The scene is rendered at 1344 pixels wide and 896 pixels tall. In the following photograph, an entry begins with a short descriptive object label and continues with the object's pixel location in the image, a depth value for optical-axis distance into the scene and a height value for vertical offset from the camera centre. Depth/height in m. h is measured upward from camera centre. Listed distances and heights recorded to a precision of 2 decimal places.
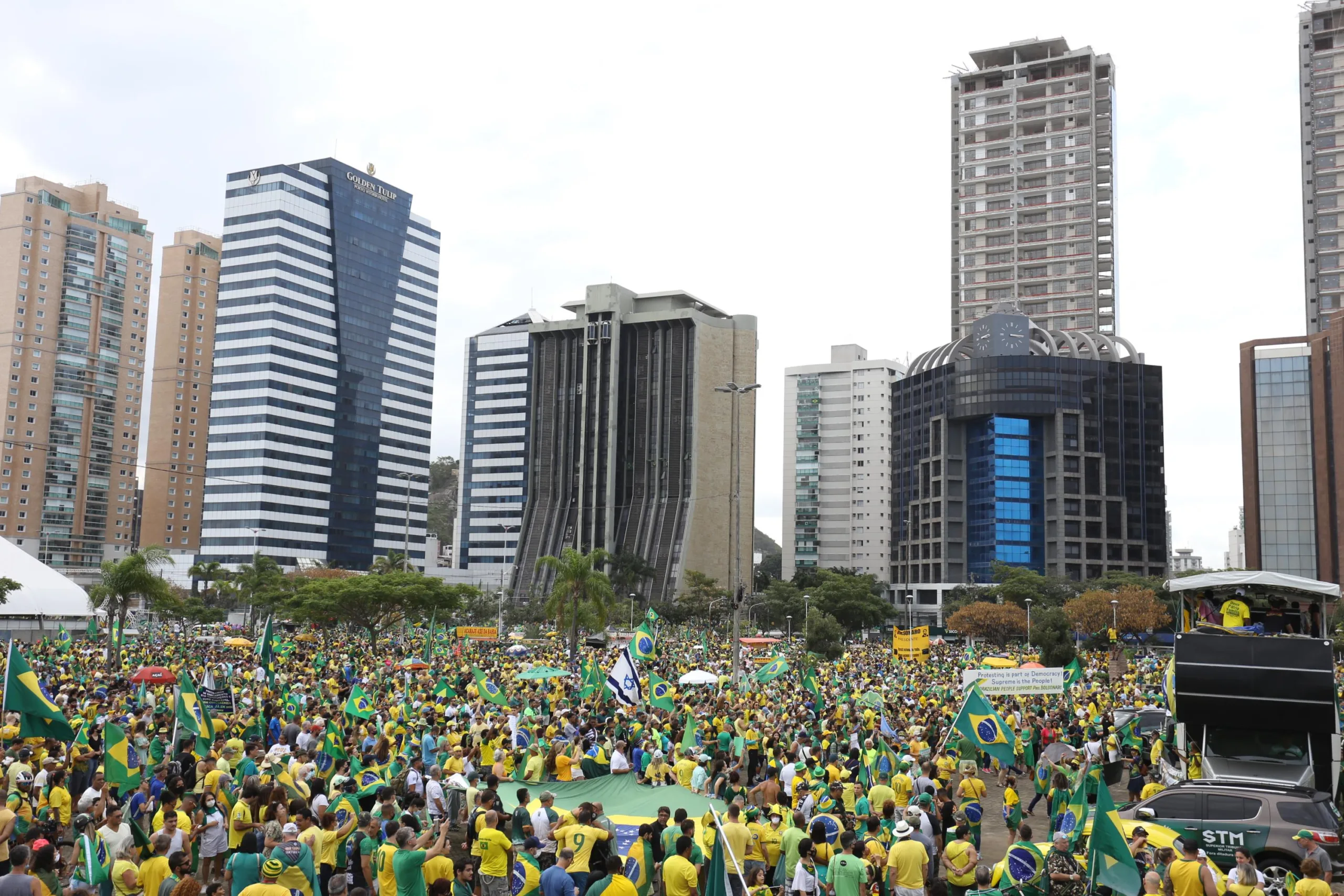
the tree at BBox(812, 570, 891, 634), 83.75 -3.14
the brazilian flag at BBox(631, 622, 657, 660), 27.10 -2.17
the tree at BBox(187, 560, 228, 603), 96.62 -2.08
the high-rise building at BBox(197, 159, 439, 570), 126.81 +22.68
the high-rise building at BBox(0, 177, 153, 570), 129.88 +22.36
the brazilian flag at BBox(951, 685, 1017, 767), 16.11 -2.41
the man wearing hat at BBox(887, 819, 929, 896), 10.02 -2.79
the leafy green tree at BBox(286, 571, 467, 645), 55.50 -2.42
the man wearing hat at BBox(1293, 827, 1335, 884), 10.17 -2.69
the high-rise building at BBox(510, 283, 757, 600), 122.44 +15.03
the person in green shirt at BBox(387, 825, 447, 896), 9.48 -2.75
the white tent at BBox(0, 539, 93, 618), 58.44 -2.54
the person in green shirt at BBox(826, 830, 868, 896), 9.49 -2.73
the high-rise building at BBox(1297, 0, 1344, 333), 112.31 +43.94
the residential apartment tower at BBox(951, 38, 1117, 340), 132.25 +46.35
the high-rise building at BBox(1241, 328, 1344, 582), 98.62 +11.27
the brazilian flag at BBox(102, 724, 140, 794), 13.62 -2.66
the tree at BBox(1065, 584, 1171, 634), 70.94 -2.85
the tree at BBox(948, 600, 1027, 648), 76.19 -3.80
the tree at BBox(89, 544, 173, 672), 49.31 -1.61
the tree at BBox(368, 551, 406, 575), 88.88 -0.87
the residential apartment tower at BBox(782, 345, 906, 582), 151.88 +13.76
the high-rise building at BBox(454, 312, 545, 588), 144.88 +14.26
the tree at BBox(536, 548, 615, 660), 54.44 -1.81
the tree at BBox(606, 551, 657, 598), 108.56 -1.35
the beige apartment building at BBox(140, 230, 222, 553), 143.00 +20.68
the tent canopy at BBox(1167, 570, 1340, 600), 18.53 -0.19
